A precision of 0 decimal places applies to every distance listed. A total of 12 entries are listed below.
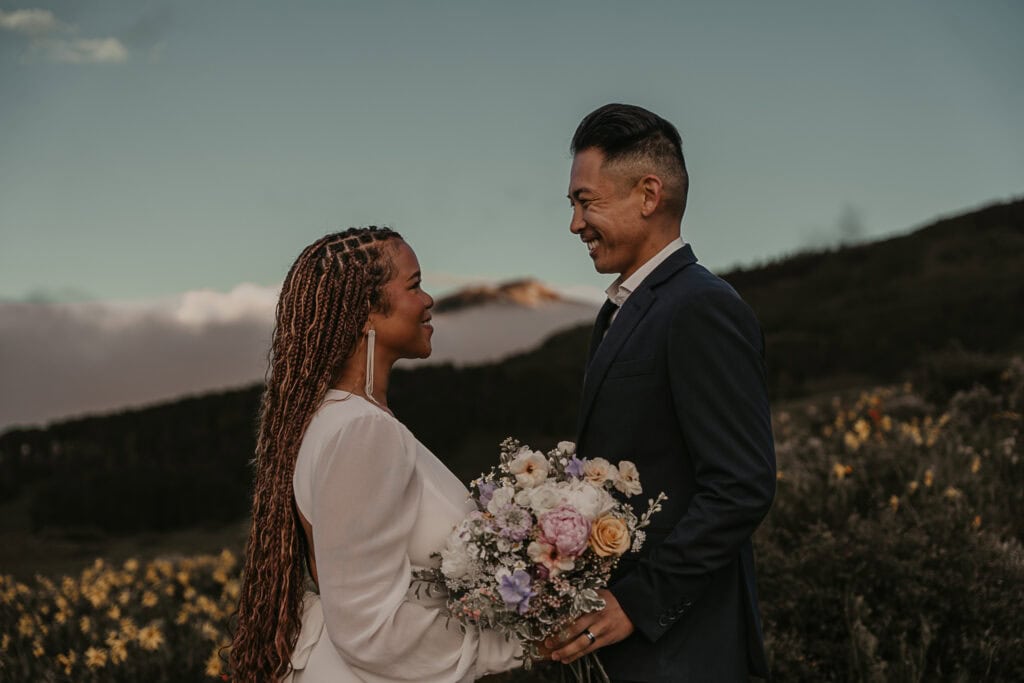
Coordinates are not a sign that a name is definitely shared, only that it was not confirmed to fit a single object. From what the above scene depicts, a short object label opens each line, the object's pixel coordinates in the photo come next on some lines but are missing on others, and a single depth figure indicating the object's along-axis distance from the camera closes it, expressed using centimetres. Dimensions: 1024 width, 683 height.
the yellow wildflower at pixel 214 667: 579
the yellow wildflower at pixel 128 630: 658
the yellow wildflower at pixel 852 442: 844
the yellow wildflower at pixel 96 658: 628
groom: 279
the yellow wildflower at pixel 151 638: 644
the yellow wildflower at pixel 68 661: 633
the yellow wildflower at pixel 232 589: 799
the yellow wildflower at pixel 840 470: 771
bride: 280
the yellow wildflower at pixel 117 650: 631
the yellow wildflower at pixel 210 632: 670
